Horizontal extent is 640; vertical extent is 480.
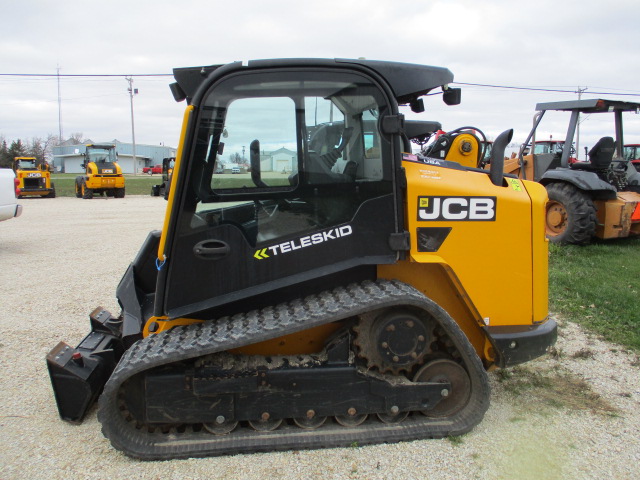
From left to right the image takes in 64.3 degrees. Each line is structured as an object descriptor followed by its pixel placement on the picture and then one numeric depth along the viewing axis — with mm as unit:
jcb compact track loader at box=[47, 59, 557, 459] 2918
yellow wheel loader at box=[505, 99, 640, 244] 8562
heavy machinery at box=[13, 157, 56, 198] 22609
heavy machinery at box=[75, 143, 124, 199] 22766
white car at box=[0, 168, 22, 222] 8891
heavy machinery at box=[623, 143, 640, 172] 19016
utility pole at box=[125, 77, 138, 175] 55031
